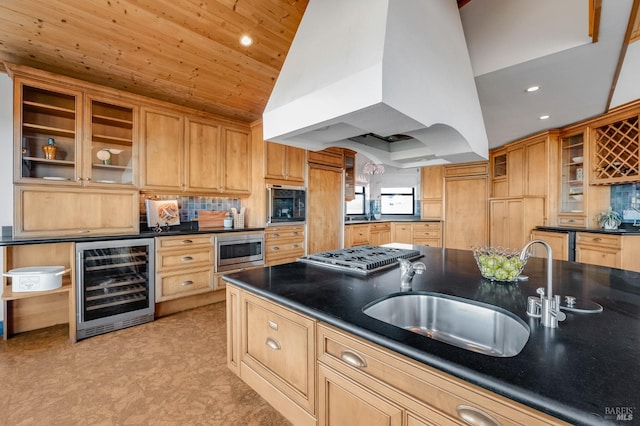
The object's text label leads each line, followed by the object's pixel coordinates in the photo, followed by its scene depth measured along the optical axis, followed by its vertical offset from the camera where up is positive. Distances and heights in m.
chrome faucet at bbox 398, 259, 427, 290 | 1.31 -0.28
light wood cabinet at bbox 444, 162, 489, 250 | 5.27 +0.14
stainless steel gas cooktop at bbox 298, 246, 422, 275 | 1.62 -0.30
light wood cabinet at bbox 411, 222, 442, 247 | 5.71 -0.40
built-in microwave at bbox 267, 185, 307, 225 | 3.71 +0.11
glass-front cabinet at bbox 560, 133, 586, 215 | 3.91 +0.56
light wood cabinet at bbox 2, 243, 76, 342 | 2.41 -0.83
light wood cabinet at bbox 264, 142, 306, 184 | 3.72 +0.68
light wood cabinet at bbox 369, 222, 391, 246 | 5.16 -0.40
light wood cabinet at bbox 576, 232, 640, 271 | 3.01 -0.42
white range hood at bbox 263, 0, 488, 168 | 1.11 +0.62
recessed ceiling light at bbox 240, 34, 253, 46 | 2.58 +1.62
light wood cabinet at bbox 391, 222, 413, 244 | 5.71 -0.39
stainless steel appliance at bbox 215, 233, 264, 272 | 3.33 -0.49
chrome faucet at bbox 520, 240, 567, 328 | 0.88 -0.32
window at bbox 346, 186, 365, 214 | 5.87 +0.20
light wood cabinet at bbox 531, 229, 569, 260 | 3.59 -0.40
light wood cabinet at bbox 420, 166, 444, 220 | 5.79 +0.43
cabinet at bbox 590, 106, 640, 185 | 3.25 +0.81
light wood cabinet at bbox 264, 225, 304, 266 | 3.72 -0.44
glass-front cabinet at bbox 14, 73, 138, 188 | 2.42 +0.73
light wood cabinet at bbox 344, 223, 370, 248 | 4.63 -0.39
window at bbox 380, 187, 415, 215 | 6.29 +0.27
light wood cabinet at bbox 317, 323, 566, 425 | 0.65 -0.51
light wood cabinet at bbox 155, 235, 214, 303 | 2.90 -0.59
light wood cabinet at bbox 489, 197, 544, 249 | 4.32 -0.11
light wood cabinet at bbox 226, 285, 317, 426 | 1.13 -0.66
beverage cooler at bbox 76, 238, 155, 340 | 2.47 -0.70
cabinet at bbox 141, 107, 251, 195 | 3.06 +0.70
